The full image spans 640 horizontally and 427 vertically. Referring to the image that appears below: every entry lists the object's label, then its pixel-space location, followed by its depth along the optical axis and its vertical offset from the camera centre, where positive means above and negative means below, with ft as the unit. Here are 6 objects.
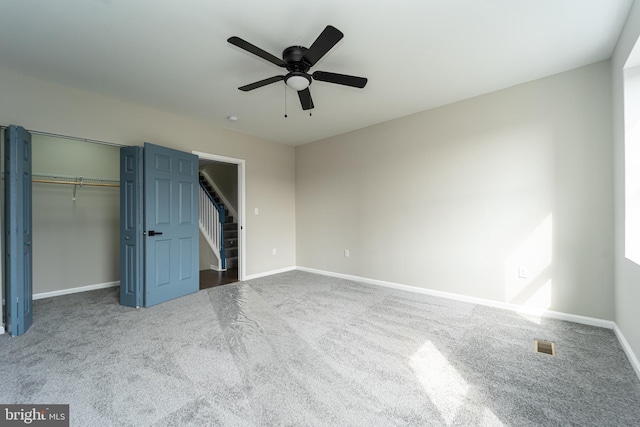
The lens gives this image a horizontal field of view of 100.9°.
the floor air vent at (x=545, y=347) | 7.26 -3.79
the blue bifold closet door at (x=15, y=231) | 8.09 -0.48
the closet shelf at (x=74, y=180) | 12.50 +1.79
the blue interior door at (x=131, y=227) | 10.89 -0.51
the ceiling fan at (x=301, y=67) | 6.18 +3.80
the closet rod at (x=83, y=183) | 12.54 +1.61
